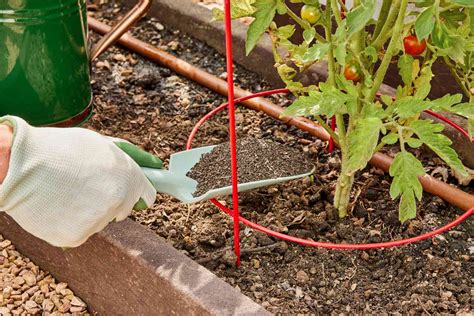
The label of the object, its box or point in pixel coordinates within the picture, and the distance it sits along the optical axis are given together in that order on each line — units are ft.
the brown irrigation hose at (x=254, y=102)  7.02
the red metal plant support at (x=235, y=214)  5.22
